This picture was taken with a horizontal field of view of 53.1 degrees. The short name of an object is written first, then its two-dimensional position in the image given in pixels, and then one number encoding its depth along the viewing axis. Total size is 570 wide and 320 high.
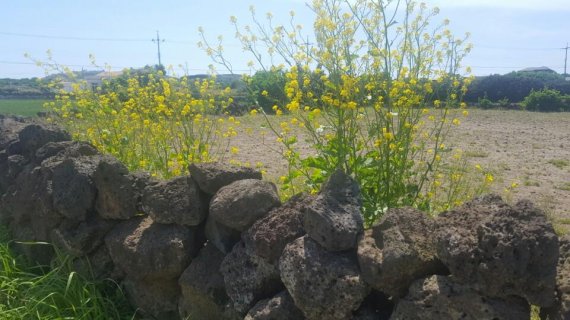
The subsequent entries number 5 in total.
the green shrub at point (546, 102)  23.61
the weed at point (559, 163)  8.38
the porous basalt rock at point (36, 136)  4.91
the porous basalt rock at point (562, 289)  1.94
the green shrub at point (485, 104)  24.53
